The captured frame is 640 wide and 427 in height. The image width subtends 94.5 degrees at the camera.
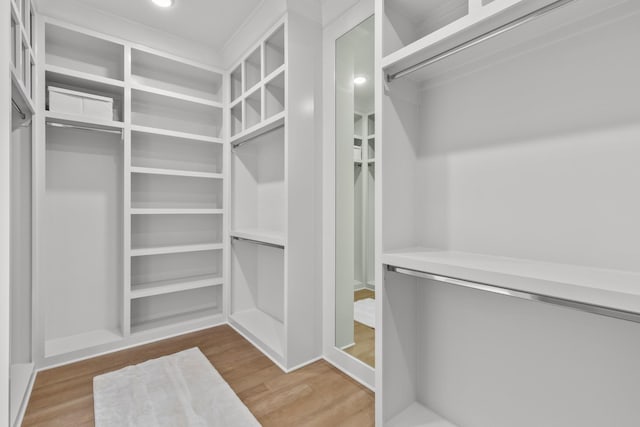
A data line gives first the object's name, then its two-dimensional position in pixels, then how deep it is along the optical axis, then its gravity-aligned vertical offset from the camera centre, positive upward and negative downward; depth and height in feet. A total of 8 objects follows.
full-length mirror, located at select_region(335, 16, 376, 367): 6.48 +0.47
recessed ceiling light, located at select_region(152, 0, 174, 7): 7.20 +5.14
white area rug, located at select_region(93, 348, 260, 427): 5.20 -3.66
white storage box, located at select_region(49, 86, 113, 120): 7.19 +2.73
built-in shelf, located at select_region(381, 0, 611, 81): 3.40 +2.37
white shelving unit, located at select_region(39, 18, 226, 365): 7.78 +0.36
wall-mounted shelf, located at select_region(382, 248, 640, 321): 2.76 -0.71
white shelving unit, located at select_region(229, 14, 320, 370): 6.97 +0.49
